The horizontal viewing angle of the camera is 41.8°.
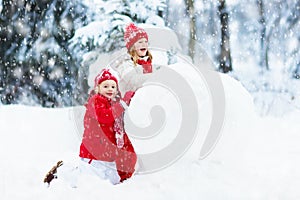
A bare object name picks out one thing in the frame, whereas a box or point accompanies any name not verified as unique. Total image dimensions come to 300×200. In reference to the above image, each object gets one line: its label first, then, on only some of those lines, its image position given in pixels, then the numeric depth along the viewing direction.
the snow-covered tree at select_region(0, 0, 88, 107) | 10.01
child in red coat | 3.71
